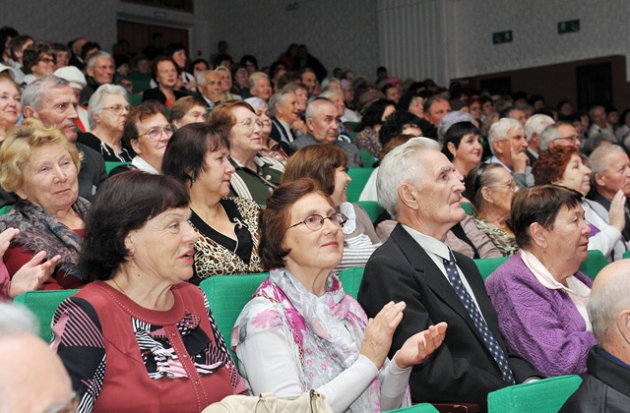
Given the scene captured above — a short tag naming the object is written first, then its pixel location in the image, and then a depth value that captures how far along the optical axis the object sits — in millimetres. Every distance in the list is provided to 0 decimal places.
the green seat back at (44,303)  1999
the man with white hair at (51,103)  3918
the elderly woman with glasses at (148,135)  3830
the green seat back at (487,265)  2975
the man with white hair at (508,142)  5434
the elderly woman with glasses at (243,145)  3678
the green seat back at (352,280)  2662
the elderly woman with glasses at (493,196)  3816
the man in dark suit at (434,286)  2275
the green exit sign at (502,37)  11836
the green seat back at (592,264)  3336
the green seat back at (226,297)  2258
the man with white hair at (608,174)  4633
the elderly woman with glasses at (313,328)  1993
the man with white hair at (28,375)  813
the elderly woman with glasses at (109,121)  4445
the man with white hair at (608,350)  1678
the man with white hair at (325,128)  5629
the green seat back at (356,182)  4629
